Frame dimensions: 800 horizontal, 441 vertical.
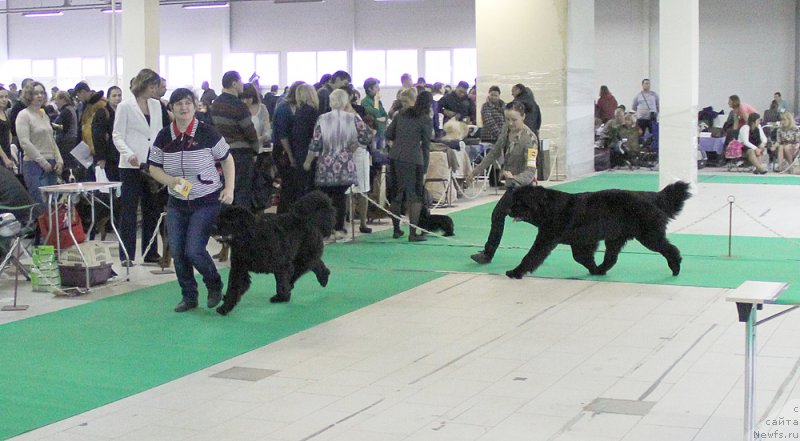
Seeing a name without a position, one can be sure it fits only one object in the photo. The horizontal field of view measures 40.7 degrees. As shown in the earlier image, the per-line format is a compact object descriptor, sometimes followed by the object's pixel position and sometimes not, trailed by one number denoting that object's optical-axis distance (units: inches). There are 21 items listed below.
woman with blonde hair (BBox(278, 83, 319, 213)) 409.4
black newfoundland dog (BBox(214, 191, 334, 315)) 281.0
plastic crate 328.2
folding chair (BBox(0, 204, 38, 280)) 314.7
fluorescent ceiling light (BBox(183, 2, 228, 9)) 1236.1
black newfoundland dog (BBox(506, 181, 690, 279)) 325.4
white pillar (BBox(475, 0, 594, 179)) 719.7
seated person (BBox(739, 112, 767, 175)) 764.6
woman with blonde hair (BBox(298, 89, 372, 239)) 397.1
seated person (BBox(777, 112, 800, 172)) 765.9
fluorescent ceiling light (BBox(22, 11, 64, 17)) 1253.9
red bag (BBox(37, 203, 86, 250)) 354.3
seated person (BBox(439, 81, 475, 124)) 738.8
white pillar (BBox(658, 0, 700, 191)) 587.2
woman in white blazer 339.0
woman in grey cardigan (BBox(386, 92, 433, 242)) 414.6
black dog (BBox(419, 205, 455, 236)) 434.3
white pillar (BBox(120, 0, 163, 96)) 581.0
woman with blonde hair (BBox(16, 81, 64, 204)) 401.1
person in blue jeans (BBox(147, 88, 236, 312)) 283.1
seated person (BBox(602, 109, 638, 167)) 820.6
